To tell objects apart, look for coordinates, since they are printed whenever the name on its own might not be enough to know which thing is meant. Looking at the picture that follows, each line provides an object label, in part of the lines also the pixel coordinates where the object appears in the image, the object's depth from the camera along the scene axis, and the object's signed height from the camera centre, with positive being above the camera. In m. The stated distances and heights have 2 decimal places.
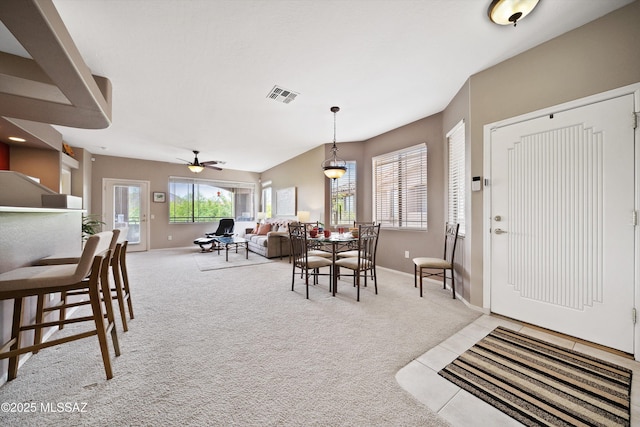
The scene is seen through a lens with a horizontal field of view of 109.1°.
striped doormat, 1.26 -1.10
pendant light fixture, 3.70 +0.72
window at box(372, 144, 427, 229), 3.94 +0.50
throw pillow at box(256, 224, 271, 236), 6.55 -0.42
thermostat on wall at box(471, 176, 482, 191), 2.58 +0.36
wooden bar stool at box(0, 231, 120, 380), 1.29 -0.42
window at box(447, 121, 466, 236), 3.00 +0.54
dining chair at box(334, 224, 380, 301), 2.96 -0.63
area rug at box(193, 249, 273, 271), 4.77 -1.08
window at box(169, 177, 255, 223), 7.32 +0.50
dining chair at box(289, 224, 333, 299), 3.04 -0.59
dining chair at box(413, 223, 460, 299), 3.00 -0.63
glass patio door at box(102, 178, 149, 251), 6.36 +0.21
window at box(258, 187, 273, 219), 8.13 +0.45
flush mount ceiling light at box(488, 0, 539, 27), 1.63 +1.51
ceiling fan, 5.69 +1.22
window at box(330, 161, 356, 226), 5.01 +0.37
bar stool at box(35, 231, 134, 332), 1.90 -0.40
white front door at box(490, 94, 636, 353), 1.82 -0.06
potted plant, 4.58 -0.27
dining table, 3.06 -0.37
